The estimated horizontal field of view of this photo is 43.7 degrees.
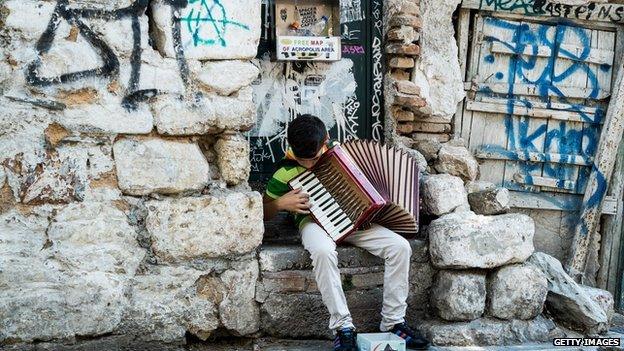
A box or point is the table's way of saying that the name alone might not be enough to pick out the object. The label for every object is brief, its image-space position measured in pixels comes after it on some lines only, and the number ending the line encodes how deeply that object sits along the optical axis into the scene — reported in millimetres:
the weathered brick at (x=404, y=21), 5125
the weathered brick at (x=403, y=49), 5164
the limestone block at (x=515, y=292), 4613
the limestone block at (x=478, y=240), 4547
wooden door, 5602
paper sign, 4996
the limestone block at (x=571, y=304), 4875
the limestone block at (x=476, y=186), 5074
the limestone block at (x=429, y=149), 5227
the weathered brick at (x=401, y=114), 5297
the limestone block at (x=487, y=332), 4508
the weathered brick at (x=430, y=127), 5402
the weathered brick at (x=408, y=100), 5191
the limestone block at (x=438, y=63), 5281
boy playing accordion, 4195
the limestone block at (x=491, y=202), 4789
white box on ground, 4066
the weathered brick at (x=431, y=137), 5383
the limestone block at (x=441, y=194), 4758
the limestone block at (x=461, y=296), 4551
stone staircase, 4402
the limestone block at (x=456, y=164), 5168
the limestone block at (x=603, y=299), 5234
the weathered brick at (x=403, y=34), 5137
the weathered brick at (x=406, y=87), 5199
